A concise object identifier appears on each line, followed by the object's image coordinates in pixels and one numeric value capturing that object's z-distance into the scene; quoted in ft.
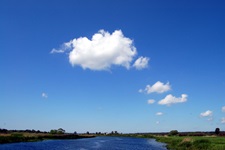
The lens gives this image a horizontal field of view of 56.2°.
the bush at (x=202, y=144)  137.02
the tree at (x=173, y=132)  389.25
